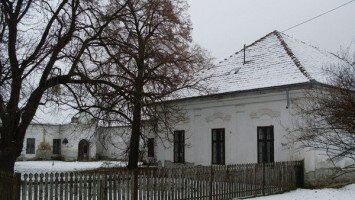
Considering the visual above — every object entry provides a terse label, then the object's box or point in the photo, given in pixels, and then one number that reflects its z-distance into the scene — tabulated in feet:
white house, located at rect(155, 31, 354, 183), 60.90
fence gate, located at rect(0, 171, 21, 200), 33.37
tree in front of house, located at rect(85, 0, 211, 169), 57.72
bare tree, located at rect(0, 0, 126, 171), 54.85
